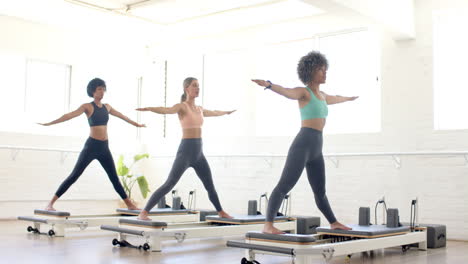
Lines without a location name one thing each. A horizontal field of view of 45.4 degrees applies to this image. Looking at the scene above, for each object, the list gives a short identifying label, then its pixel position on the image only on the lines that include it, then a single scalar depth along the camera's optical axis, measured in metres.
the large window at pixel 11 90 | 8.16
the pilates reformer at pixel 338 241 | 3.79
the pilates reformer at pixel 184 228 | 4.84
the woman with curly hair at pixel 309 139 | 4.01
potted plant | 8.81
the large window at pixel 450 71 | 6.63
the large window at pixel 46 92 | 8.55
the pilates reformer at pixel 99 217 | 5.89
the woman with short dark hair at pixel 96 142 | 6.00
